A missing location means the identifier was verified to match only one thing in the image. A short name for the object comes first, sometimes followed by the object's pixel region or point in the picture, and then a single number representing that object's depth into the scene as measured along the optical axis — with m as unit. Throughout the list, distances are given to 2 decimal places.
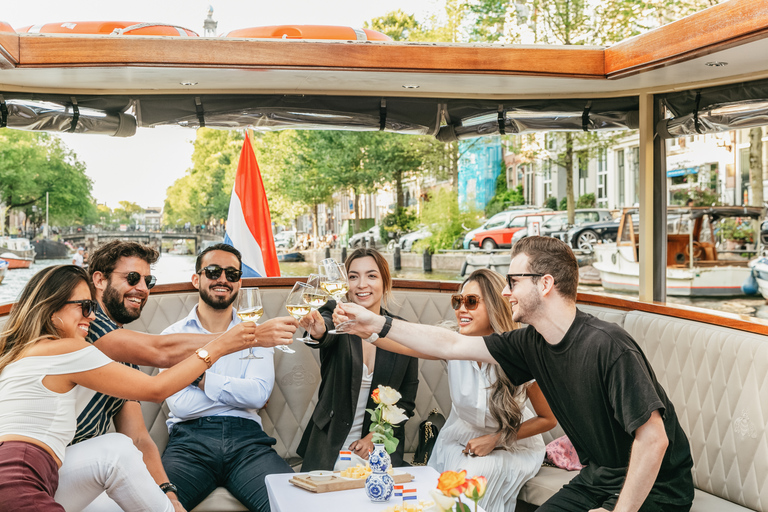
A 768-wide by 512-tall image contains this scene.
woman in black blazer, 3.32
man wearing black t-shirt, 2.04
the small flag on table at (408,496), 2.21
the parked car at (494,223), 22.30
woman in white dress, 3.01
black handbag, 3.42
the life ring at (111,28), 3.40
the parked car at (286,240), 29.33
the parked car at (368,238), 26.00
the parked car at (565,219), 21.08
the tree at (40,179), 34.16
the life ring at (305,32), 3.71
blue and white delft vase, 2.25
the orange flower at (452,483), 1.39
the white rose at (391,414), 2.36
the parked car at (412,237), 23.30
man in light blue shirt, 3.00
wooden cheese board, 2.38
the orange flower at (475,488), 1.40
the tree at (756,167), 16.53
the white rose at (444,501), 1.48
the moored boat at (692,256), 14.25
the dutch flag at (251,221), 5.23
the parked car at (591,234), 20.28
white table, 2.21
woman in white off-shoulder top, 1.90
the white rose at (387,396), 2.34
